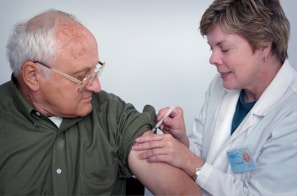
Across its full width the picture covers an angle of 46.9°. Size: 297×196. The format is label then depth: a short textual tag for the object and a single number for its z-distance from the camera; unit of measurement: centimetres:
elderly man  118
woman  125
